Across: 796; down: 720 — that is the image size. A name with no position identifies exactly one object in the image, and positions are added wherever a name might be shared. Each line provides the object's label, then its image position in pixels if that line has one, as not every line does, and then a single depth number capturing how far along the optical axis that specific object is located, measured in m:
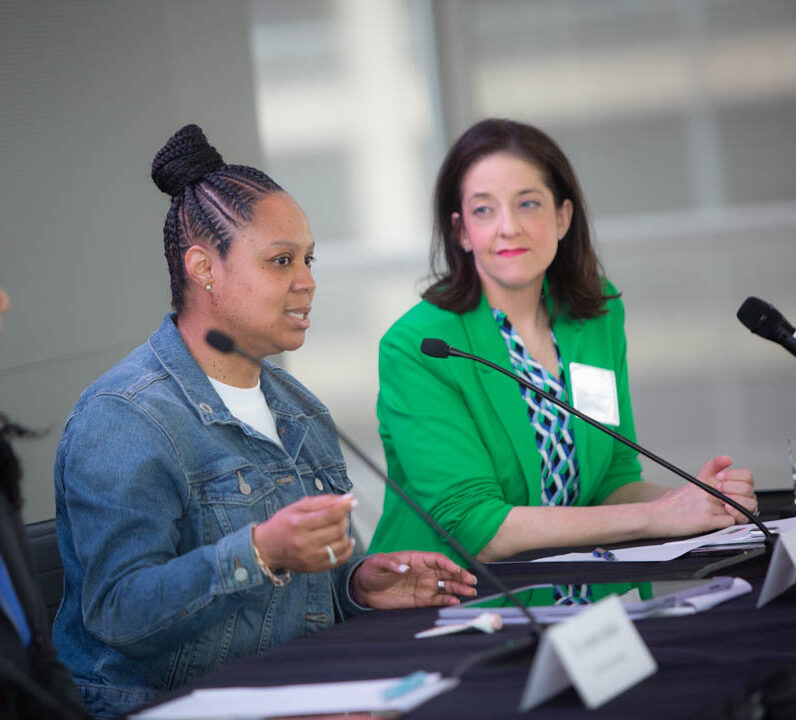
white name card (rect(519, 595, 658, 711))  4.49
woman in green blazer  5.15
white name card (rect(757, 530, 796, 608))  4.72
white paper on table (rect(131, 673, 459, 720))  4.53
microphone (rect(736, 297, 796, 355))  4.95
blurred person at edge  4.63
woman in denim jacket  4.74
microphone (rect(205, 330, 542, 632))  4.63
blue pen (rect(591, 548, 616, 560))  4.99
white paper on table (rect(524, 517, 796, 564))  4.96
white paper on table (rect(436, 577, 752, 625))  4.71
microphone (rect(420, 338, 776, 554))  4.92
